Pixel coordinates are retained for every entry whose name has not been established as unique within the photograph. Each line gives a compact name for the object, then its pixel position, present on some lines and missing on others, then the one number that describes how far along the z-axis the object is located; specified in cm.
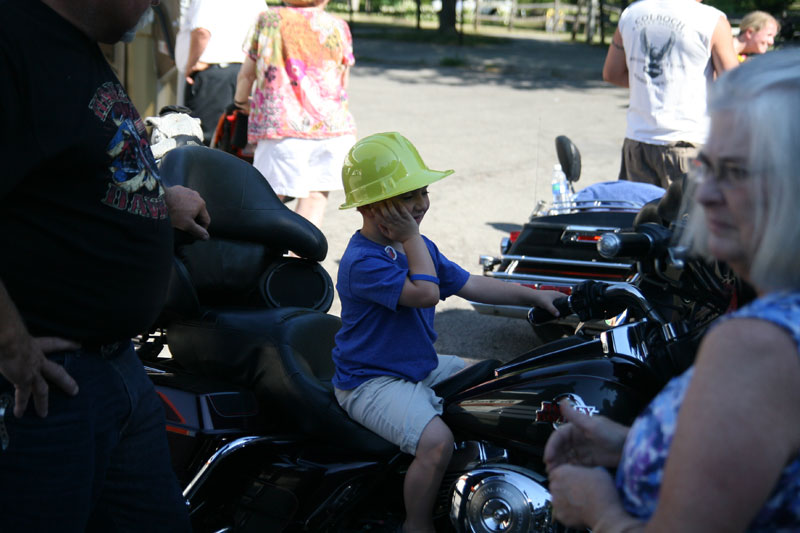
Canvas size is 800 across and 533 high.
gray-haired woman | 104
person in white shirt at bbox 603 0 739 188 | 485
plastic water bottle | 475
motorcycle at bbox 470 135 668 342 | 416
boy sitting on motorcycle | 234
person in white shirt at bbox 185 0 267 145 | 597
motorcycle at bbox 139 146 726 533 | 205
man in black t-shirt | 163
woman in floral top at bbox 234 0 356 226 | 512
